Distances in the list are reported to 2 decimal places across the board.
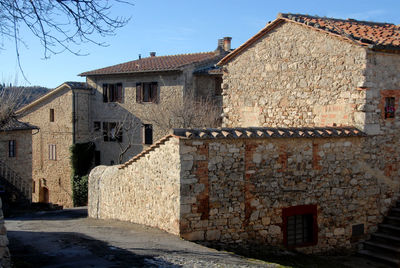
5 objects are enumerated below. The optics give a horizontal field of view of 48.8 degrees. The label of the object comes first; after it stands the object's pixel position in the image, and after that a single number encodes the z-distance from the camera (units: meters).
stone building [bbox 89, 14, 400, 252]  9.59
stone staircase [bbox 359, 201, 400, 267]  10.79
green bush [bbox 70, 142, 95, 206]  25.47
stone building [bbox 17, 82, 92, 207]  26.45
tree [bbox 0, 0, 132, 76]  5.79
